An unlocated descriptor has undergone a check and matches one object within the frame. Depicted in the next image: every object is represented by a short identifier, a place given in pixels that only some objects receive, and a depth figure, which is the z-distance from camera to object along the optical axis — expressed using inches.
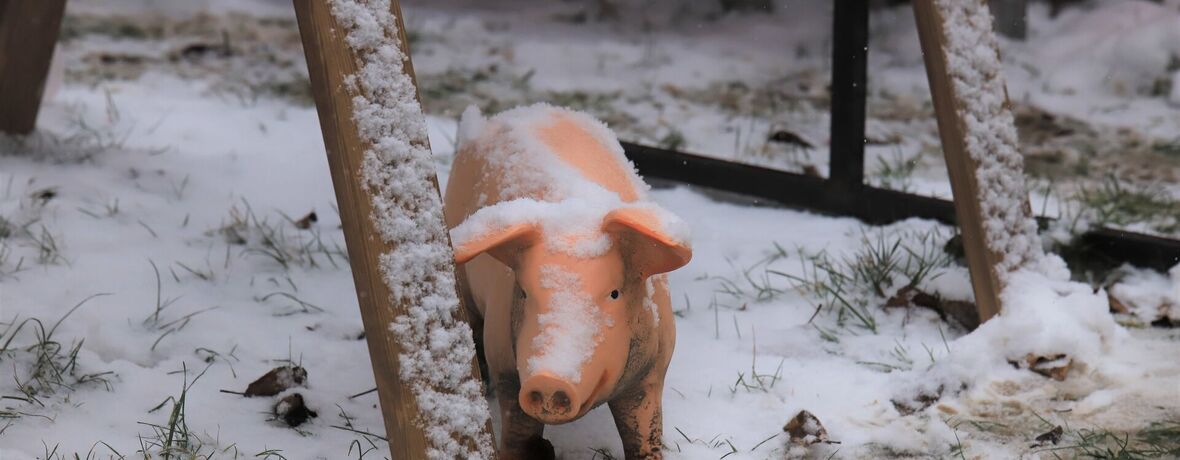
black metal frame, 108.0
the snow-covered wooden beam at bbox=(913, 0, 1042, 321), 91.8
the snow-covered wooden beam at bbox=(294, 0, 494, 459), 62.0
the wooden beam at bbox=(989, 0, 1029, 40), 198.7
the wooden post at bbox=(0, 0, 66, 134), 120.8
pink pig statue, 61.7
